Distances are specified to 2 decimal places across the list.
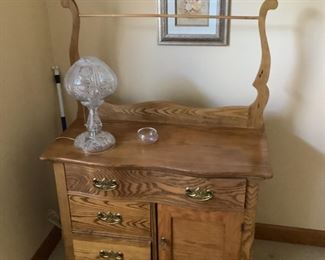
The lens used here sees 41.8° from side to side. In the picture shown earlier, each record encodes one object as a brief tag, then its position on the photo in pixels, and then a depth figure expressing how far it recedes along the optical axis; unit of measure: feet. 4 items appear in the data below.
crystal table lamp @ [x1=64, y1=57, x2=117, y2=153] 4.98
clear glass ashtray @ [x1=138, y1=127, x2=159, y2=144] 5.26
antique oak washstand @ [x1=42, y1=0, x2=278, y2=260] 4.78
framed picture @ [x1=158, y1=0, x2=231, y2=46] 5.56
